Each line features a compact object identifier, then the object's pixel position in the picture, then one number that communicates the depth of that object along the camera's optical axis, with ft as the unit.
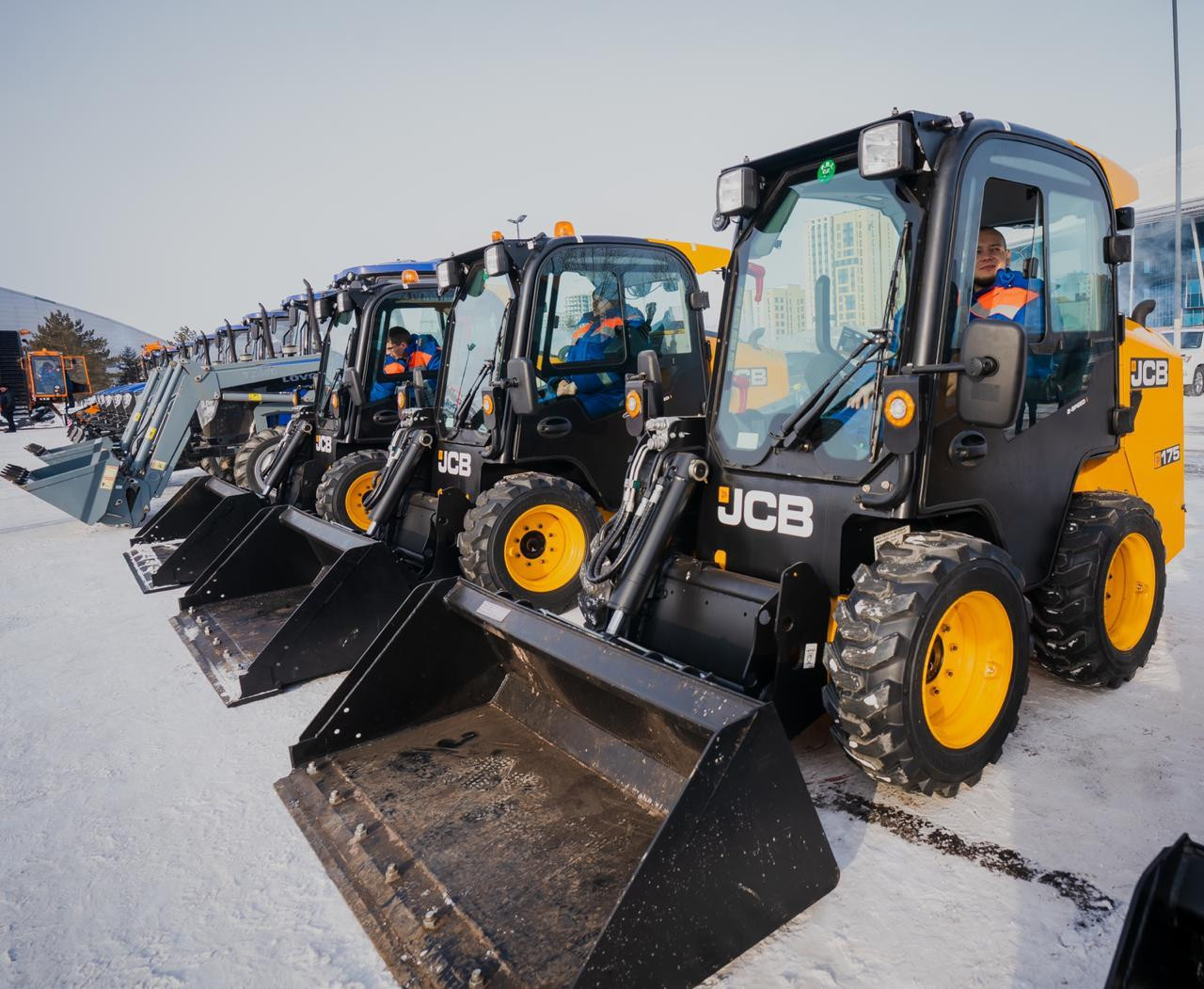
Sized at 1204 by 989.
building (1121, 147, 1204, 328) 90.48
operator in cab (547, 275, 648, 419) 18.62
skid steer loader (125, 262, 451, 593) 23.73
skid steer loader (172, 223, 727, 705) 16.85
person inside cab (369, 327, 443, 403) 25.50
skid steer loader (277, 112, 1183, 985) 7.30
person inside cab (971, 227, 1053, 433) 10.39
